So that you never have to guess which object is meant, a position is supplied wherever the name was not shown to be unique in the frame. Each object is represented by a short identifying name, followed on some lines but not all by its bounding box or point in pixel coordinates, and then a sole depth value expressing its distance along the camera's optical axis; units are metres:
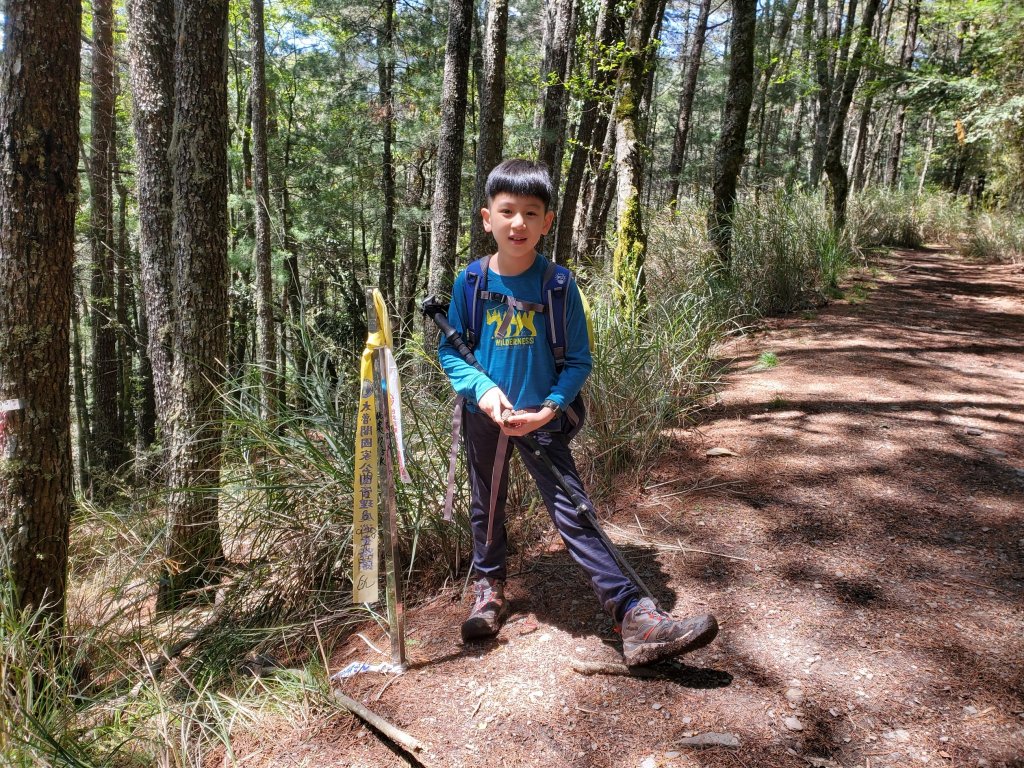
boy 2.20
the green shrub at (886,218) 12.87
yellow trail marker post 2.09
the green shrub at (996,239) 12.19
